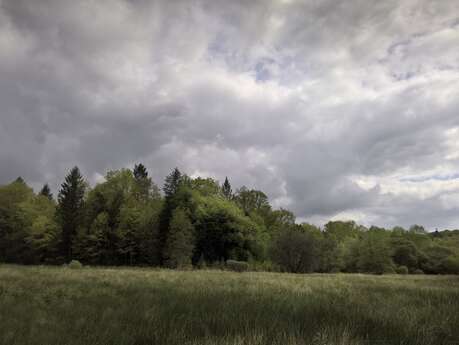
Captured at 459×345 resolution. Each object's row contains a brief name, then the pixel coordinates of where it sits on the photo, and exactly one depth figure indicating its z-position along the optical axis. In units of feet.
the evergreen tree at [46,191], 378.73
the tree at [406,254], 234.17
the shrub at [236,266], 121.49
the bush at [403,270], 192.01
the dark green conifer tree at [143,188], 250.49
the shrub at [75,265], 98.36
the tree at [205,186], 244.42
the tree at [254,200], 273.33
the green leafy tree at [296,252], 163.02
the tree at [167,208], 192.29
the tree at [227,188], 326.65
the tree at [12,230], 218.18
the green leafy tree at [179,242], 170.71
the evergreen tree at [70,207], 205.46
